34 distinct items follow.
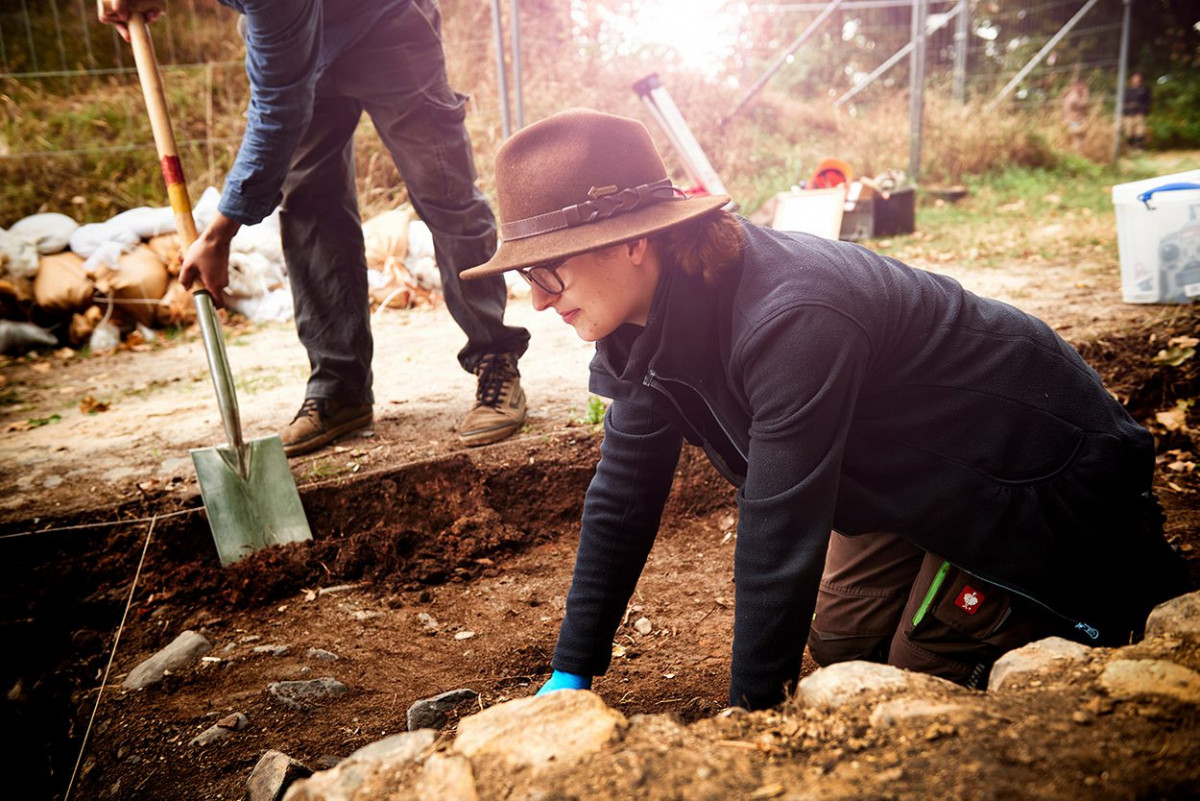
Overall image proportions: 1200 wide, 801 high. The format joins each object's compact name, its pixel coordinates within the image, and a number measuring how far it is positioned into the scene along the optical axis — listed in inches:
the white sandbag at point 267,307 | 232.5
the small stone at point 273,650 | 92.6
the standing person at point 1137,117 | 569.6
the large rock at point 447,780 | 43.3
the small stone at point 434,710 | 73.7
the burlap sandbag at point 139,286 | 220.8
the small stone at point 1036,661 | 50.8
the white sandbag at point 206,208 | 233.5
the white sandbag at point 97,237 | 230.7
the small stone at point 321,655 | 90.7
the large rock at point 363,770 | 45.4
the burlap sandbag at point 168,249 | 231.9
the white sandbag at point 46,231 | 227.9
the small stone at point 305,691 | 80.9
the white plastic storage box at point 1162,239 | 161.0
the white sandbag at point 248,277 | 232.2
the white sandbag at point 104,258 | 223.3
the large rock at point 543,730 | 45.4
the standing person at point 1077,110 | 442.4
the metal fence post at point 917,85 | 346.3
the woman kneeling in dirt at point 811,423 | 54.1
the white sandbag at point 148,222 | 236.4
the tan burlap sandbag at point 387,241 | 245.9
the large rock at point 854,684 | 49.3
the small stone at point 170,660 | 87.9
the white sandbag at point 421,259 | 245.9
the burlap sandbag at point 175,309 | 226.4
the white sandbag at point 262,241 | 241.4
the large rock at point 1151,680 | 44.8
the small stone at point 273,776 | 63.5
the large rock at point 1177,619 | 51.6
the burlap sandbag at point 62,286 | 216.5
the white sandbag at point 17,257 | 218.5
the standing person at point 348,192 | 99.5
